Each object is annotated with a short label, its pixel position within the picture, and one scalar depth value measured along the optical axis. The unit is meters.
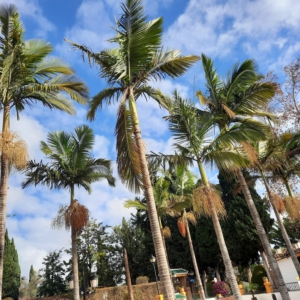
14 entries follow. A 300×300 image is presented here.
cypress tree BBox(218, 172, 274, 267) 22.97
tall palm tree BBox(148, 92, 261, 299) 8.38
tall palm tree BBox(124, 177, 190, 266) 18.31
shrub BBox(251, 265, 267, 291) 22.66
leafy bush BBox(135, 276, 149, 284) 22.78
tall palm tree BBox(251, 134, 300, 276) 12.16
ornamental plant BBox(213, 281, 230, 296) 21.48
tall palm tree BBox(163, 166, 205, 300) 22.39
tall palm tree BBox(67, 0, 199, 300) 6.35
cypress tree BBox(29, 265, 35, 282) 52.44
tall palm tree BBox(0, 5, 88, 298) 7.41
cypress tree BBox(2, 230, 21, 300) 23.88
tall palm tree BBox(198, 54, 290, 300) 10.34
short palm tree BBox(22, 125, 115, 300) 11.64
